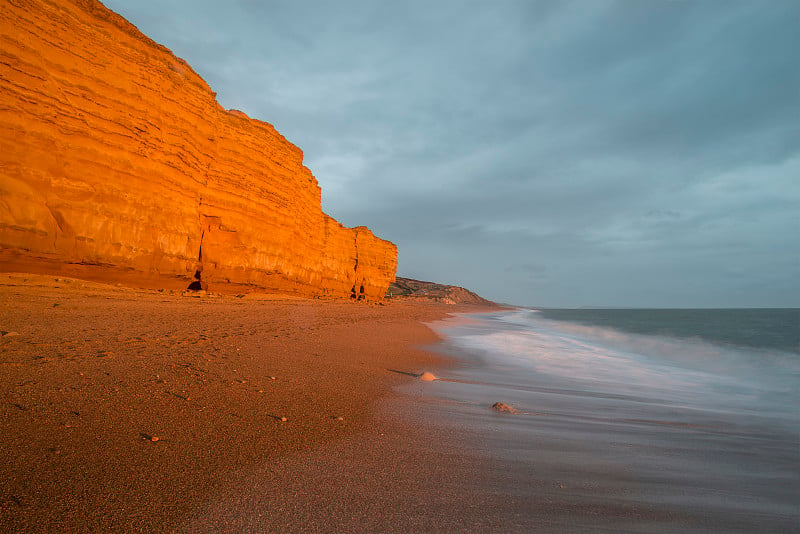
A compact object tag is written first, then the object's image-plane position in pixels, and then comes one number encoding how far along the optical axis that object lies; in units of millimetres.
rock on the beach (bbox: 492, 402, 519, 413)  4427
